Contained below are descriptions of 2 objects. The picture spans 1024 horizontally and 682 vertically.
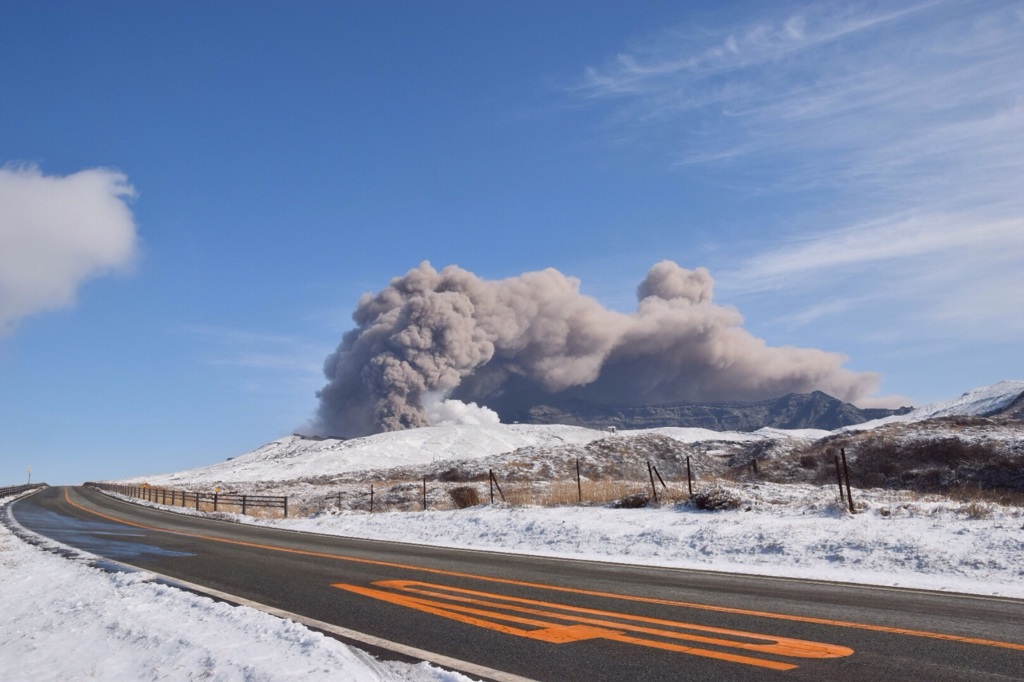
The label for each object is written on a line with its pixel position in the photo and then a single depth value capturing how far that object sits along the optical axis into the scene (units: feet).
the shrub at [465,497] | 92.84
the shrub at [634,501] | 61.11
